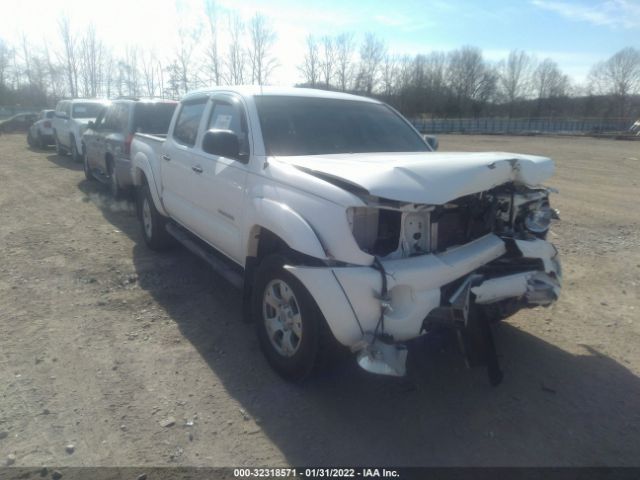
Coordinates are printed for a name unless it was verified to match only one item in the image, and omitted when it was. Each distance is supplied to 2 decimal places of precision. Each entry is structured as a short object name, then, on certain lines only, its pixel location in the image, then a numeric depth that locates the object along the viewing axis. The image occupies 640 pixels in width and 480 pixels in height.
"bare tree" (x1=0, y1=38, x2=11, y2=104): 56.84
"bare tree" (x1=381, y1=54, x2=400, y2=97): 74.50
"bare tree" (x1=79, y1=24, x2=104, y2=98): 59.34
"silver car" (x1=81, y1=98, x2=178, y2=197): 8.45
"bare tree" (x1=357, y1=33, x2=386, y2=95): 68.57
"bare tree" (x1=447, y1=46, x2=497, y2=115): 84.31
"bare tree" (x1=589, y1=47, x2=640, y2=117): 78.69
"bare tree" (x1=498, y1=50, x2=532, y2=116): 90.19
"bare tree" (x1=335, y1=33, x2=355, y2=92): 69.25
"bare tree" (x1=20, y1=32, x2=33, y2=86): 60.53
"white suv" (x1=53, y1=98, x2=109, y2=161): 14.29
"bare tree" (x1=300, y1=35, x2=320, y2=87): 58.62
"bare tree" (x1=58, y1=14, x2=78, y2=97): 57.97
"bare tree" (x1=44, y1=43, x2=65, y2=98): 60.53
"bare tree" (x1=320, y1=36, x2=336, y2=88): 66.00
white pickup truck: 2.81
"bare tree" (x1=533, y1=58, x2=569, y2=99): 86.74
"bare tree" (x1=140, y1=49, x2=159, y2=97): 52.86
